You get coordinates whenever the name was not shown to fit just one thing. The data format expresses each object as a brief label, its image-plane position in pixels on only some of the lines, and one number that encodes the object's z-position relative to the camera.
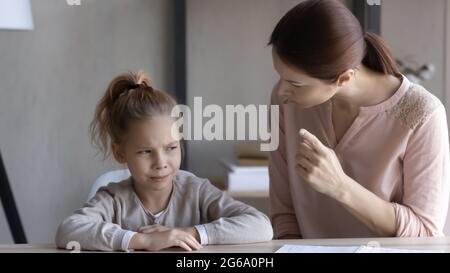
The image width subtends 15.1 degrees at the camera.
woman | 3.30
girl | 3.19
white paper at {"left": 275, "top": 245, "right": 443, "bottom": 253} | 3.11
